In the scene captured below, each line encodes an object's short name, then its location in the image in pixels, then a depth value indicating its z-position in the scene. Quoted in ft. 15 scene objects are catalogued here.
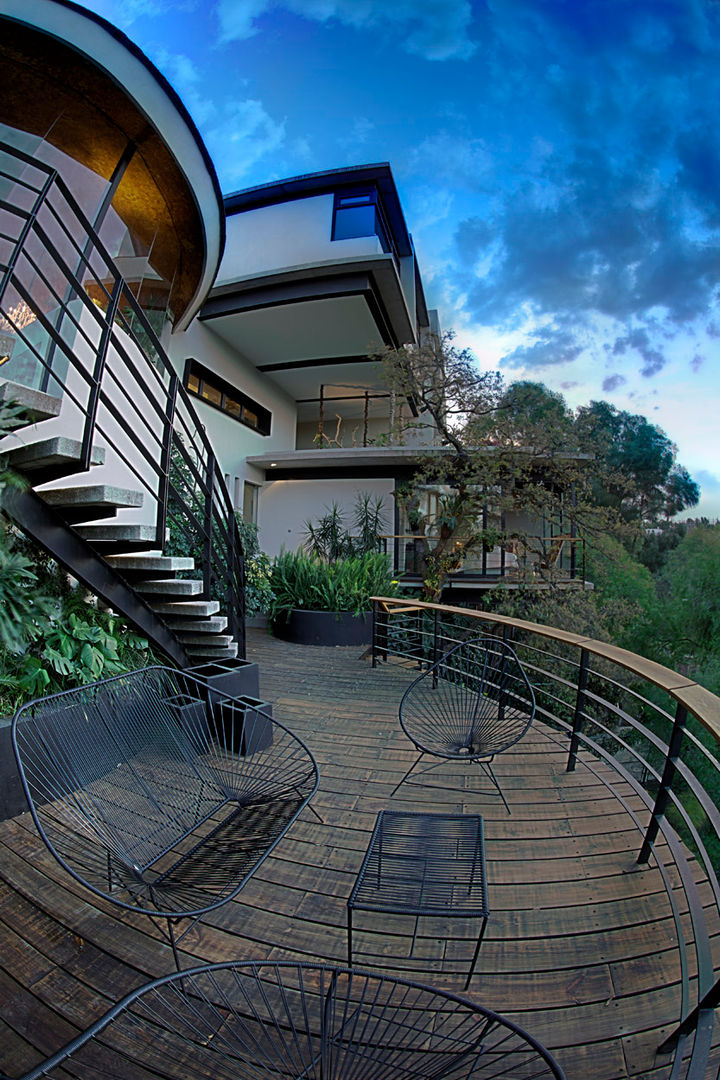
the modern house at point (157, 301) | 10.02
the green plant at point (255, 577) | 22.35
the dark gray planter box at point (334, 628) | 24.53
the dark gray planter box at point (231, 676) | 12.08
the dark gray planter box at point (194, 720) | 9.65
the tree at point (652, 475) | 80.53
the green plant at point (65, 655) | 9.78
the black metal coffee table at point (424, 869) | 5.80
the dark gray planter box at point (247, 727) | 11.09
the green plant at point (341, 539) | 32.37
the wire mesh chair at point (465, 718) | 10.35
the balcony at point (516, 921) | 5.05
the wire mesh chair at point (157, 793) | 5.77
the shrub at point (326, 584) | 25.02
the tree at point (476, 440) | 28.30
